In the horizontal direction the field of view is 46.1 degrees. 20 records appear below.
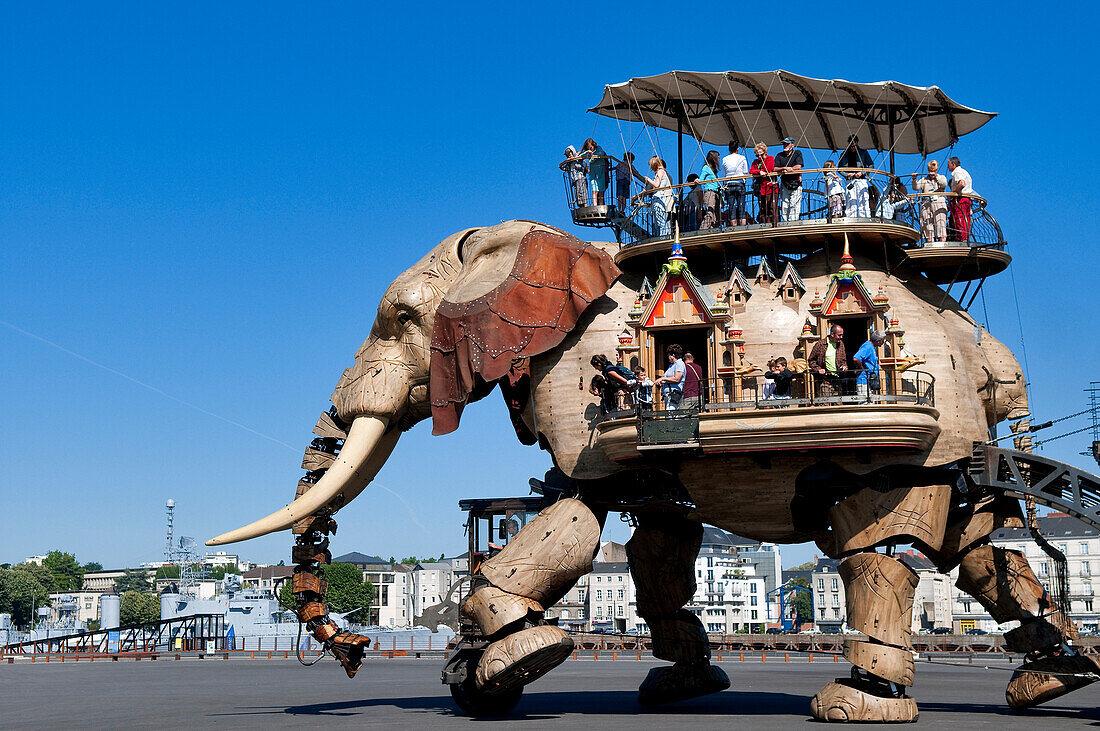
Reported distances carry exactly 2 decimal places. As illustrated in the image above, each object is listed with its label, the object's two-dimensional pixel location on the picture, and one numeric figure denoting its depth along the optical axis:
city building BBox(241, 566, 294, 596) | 163.38
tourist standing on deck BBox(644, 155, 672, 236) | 18.20
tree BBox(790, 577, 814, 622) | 148.00
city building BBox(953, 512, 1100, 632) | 97.94
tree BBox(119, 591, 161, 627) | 129.00
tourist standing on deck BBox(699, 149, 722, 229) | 17.77
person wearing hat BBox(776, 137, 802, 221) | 17.56
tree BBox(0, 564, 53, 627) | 135.00
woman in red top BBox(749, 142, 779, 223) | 17.58
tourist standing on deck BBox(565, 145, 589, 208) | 19.20
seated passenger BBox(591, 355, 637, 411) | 16.75
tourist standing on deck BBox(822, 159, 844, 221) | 17.42
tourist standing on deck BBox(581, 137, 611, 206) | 19.19
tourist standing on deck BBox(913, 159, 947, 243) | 17.97
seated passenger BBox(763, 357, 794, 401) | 16.25
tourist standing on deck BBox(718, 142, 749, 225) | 17.64
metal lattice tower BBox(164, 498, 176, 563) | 99.81
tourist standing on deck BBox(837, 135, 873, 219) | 17.36
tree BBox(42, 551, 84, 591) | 183.12
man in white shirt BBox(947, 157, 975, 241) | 18.19
